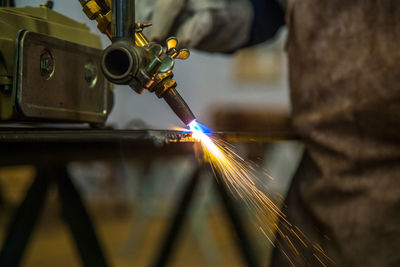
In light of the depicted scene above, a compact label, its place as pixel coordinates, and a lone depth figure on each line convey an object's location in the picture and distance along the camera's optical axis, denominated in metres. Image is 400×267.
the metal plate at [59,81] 1.64
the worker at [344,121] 1.79
